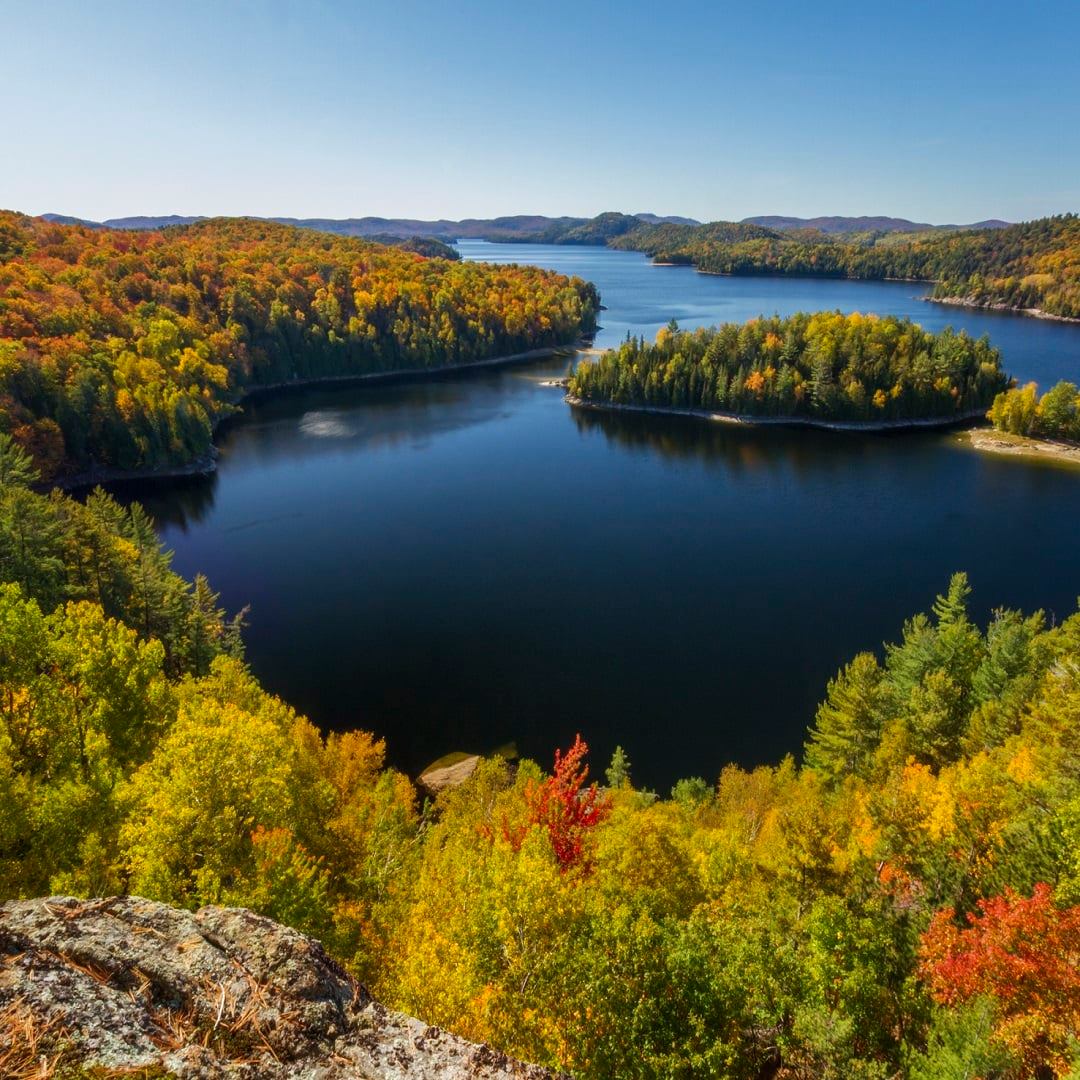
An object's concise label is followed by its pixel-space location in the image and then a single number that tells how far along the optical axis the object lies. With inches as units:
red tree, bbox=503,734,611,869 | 828.0
